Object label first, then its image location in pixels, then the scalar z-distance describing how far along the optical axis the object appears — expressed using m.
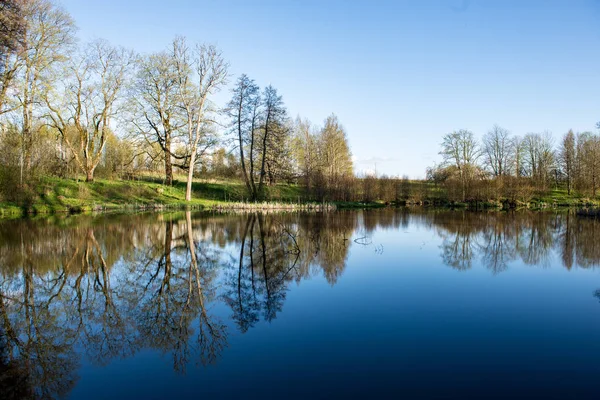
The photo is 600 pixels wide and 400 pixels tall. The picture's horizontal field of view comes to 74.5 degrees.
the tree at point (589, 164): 44.91
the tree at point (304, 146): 48.06
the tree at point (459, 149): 51.78
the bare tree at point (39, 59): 24.05
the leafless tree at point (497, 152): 54.72
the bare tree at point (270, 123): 34.56
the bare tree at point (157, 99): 30.39
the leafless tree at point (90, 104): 28.53
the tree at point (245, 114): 33.56
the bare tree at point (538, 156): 55.84
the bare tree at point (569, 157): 51.22
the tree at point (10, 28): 12.67
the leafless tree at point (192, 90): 29.64
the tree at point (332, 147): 47.83
